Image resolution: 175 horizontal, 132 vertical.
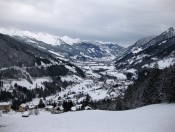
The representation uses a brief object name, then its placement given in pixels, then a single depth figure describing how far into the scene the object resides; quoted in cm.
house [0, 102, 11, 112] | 6385
